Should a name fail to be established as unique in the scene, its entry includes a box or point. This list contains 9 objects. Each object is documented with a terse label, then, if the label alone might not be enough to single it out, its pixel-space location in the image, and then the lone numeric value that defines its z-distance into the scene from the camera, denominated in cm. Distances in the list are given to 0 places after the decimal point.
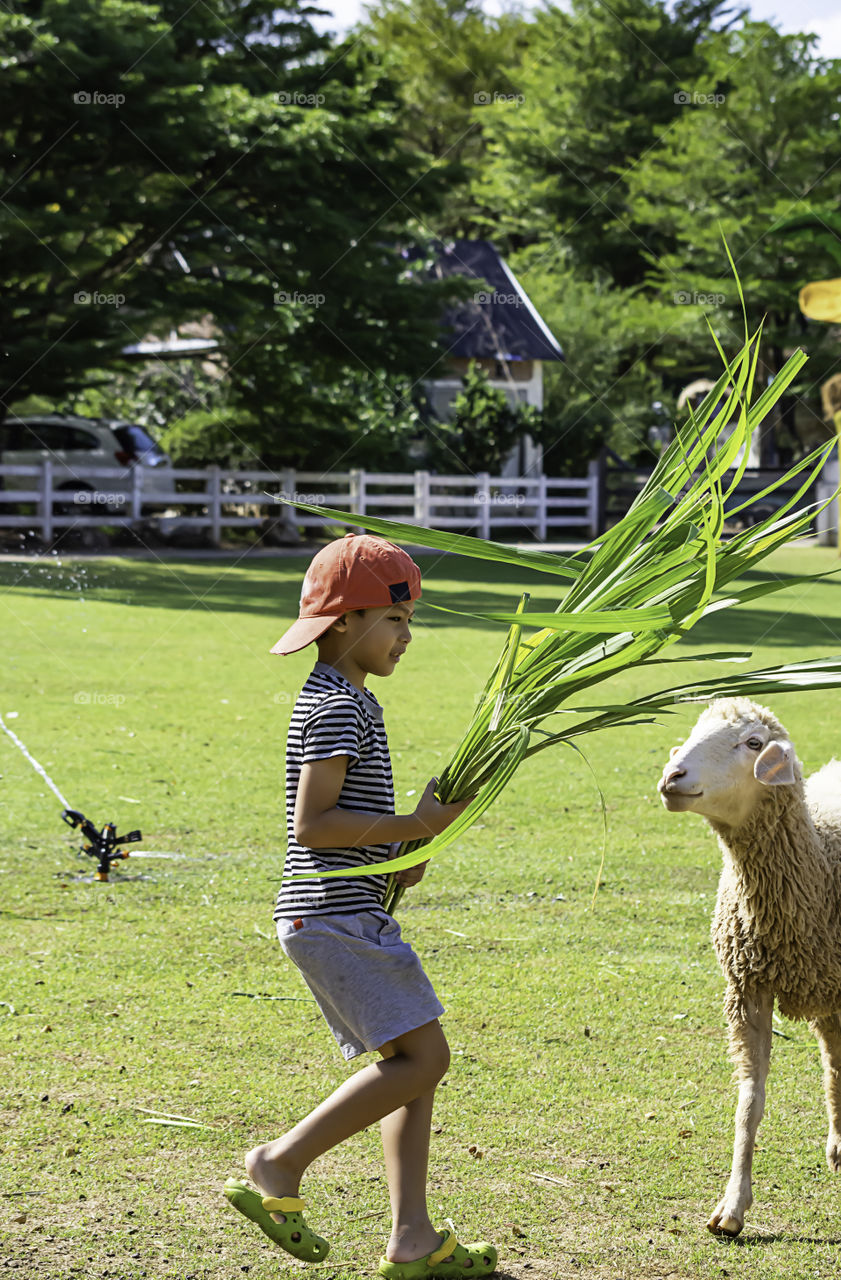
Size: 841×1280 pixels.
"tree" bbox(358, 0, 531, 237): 4956
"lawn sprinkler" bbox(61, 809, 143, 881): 576
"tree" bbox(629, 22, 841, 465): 3491
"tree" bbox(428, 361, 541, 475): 3048
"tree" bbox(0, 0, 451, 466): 2119
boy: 278
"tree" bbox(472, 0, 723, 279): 4247
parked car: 2381
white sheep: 342
